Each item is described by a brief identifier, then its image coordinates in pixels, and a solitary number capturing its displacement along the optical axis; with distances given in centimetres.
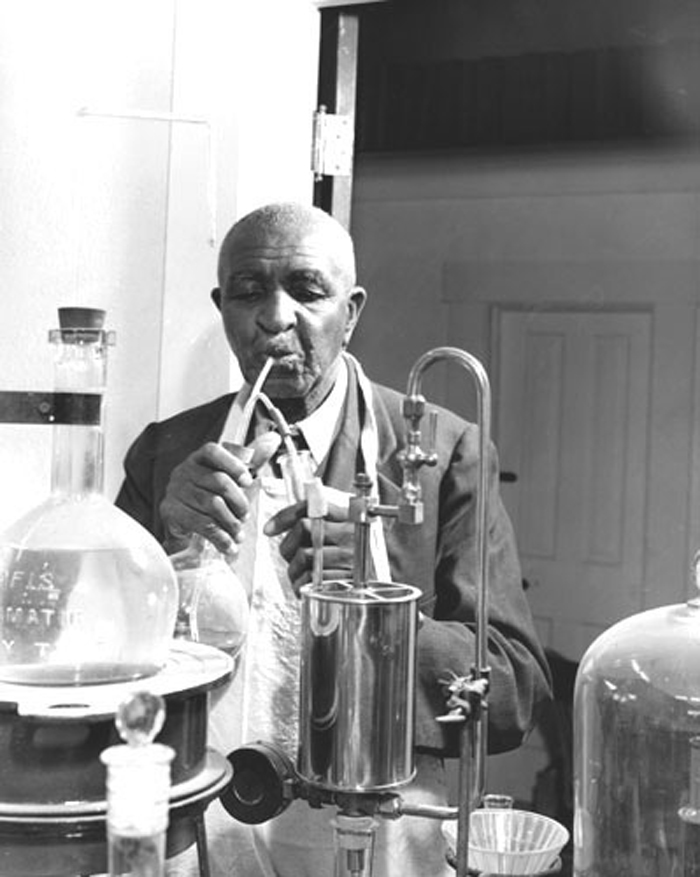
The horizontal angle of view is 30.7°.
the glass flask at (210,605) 132
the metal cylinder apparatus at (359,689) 110
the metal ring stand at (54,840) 94
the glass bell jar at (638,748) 129
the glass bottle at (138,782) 78
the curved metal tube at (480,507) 117
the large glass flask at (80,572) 106
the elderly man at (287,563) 155
